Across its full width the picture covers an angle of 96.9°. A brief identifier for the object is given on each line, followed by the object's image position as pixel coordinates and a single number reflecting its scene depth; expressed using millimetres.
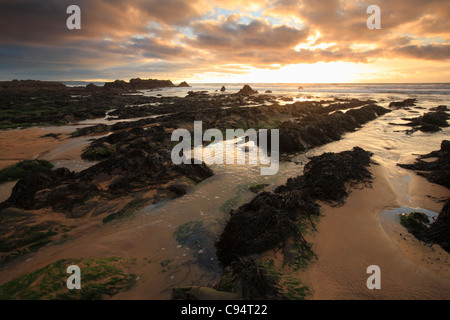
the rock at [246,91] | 71200
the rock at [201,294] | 3070
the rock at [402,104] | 33109
